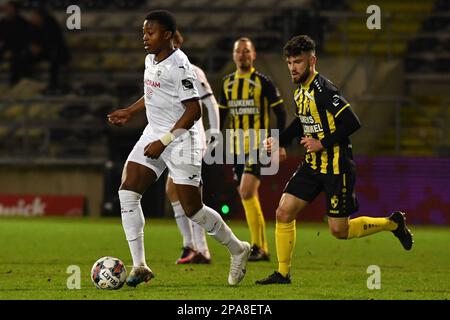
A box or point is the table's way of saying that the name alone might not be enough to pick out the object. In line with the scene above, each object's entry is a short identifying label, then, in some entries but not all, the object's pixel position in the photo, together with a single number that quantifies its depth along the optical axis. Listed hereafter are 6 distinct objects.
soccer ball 15.11
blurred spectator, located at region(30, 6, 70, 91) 40.72
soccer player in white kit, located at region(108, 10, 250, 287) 15.64
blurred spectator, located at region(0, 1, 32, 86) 41.87
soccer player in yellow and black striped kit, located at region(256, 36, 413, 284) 16.05
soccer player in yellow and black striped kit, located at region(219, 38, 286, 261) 21.50
